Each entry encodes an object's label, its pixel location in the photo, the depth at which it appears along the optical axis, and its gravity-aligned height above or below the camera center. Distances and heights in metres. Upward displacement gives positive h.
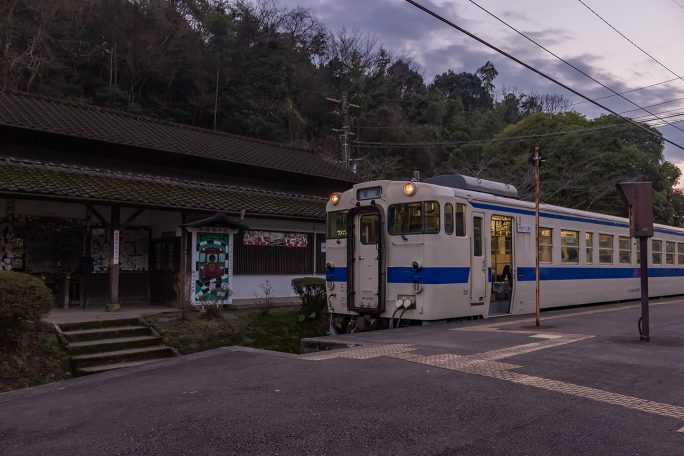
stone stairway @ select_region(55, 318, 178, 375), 10.56 -1.68
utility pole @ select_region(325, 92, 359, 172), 31.72 +7.07
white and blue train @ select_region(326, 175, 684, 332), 10.71 +0.14
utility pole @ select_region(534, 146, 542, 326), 10.82 +1.25
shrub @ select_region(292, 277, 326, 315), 14.88 -0.88
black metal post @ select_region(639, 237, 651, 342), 9.20 -0.56
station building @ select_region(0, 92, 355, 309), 14.29 +1.30
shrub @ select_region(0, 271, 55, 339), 9.18 -0.69
